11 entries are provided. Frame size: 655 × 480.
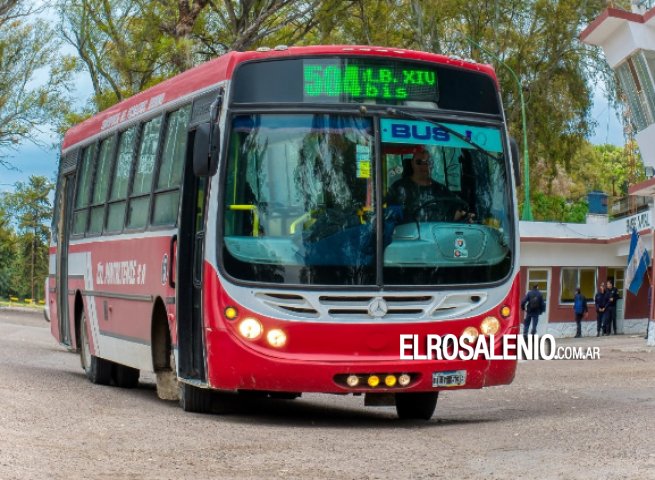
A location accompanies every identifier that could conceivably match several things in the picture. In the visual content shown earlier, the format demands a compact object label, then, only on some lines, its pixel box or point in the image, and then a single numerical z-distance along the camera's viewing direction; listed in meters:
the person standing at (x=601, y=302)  49.69
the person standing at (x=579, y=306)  50.69
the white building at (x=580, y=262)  57.16
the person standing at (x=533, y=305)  42.78
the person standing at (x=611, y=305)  50.06
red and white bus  12.40
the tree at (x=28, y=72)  53.94
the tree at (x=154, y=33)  32.47
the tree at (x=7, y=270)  122.06
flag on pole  50.87
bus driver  12.60
